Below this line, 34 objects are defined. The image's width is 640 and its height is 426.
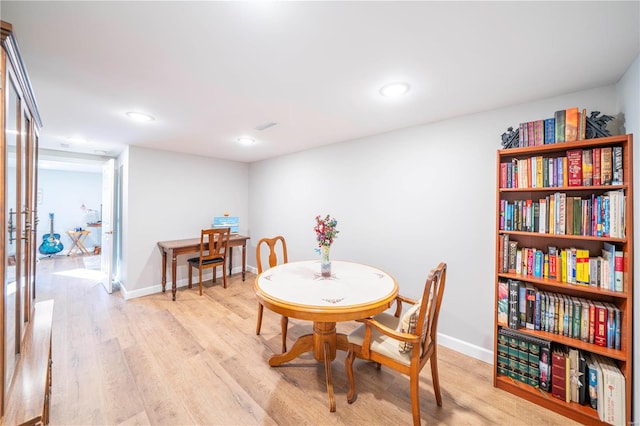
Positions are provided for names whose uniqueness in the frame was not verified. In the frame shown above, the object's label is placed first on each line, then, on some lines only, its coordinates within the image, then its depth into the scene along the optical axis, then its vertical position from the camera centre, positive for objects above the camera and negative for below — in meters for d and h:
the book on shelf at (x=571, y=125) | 1.66 +0.60
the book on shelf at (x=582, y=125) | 1.63 +0.59
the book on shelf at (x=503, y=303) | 1.88 -0.67
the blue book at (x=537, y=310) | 1.79 -0.68
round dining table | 1.62 -0.59
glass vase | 2.30 -0.46
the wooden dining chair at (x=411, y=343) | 1.46 -0.87
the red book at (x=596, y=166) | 1.60 +0.31
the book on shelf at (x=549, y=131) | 1.75 +0.59
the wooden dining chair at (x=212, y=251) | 3.74 -0.60
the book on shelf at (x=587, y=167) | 1.63 +0.31
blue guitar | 6.03 -0.78
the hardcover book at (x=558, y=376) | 1.68 -1.09
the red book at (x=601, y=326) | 1.57 -0.70
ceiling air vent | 2.64 +0.95
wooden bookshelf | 1.45 -0.33
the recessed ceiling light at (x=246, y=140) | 3.18 +0.96
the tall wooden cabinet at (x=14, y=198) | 0.95 +0.07
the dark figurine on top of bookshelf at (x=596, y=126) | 1.60 +0.58
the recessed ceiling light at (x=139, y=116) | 2.31 +0.92
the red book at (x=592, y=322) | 1.61 -0.69
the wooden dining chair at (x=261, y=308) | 2.32 -0.97
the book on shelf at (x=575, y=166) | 1.66 +0.32
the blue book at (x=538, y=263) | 1.82 -0.36
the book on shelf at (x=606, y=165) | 1.55 +0.31
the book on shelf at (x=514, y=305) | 1.84 -0.67
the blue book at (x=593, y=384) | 1.57 -1.07
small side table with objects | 6.46 -0.76
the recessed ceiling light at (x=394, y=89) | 1.75 +0.91
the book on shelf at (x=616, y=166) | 1.52 +0.30
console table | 3.53 -0.52
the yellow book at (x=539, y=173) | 1.80 +0.30
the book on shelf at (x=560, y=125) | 1.70 +0.61
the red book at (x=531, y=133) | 1.82 +0.59
